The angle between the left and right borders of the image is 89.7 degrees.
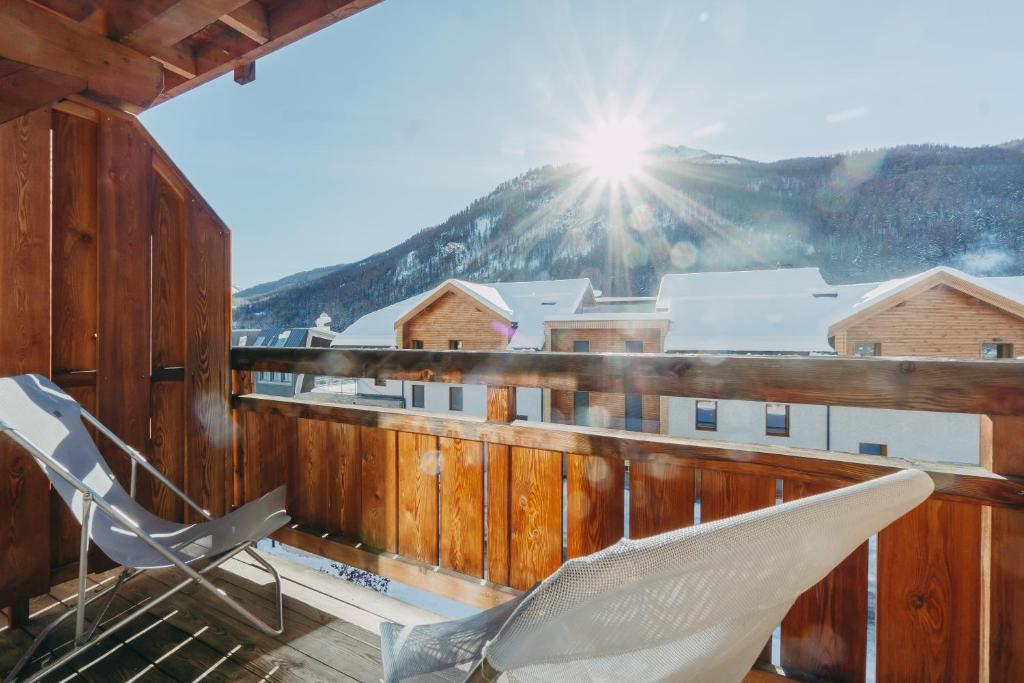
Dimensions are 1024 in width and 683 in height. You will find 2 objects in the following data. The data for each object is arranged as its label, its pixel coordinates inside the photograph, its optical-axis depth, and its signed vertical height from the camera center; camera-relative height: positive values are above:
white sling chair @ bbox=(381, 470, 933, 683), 0.49 -0.27
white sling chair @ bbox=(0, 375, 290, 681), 1.35 -0.57
